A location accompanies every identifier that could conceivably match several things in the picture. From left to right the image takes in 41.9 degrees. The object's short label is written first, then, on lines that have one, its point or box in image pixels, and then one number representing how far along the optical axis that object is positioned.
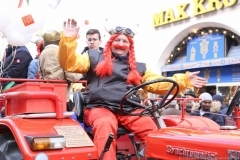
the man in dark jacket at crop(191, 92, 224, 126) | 4.72
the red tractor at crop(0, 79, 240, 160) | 1.53
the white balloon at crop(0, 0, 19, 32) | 3.51
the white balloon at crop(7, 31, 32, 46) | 3.83
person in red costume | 2.39
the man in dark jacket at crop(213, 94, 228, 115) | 5.50
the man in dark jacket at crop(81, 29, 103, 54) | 3.83
